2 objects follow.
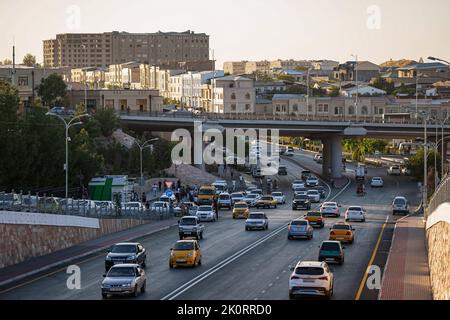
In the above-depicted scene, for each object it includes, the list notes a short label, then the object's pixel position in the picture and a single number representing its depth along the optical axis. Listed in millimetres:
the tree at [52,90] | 140750
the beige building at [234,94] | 173625
